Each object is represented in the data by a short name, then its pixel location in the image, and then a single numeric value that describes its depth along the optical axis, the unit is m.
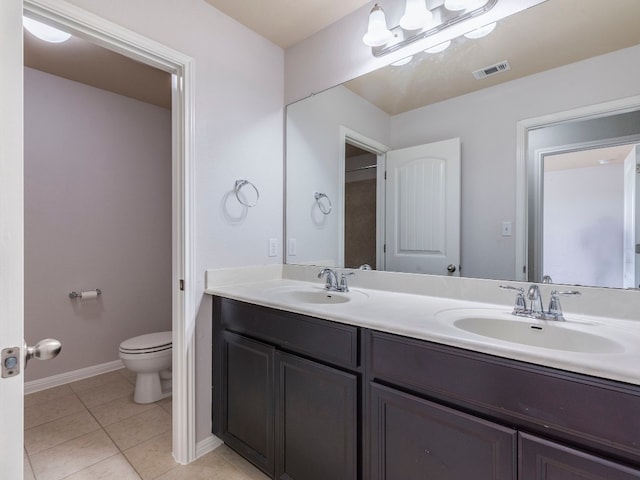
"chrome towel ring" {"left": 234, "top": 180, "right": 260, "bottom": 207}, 1.85
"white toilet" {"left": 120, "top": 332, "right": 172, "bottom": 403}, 2.12
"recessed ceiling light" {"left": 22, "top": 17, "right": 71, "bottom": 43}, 1.67
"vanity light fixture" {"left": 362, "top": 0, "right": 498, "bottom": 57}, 1.38
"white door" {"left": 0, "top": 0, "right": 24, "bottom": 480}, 0.56
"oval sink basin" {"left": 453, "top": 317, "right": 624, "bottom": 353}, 0.98
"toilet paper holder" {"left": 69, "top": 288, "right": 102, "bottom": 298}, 2.52
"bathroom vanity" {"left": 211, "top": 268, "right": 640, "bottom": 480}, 0.74
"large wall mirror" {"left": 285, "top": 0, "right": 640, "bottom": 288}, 1.18
